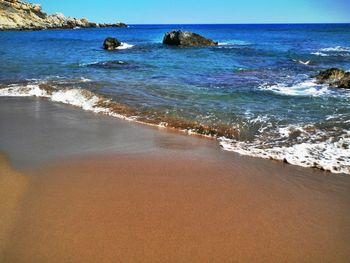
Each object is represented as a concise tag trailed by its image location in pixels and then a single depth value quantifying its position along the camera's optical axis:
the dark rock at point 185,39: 35.41
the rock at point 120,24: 152.40
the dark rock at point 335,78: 13.09
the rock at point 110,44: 32.71
